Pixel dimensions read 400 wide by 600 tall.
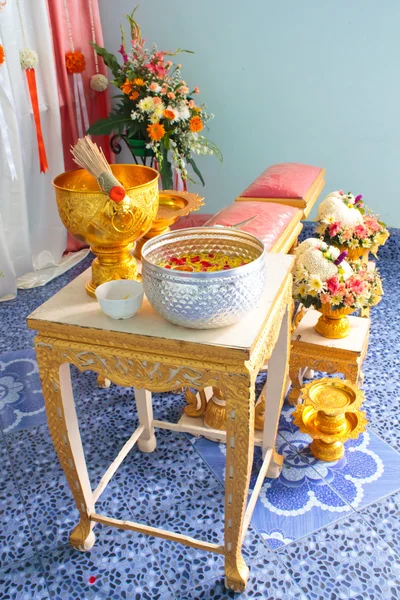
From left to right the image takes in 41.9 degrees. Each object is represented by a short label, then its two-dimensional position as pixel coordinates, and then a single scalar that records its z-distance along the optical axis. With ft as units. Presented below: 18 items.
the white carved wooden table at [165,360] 3.07
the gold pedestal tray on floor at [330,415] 5.00
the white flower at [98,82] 9.44
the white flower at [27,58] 8.05
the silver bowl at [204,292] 2.91
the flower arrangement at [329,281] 5.38
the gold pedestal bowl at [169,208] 4.35
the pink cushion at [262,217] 5.57
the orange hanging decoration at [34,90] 8.07
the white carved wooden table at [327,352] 5.47
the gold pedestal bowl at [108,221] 3.30
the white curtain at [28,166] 7.86
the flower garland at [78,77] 9.05
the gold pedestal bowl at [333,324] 5.55
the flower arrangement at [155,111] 8.22
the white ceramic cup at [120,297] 3.17
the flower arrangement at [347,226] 6.70
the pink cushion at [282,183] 7.16
